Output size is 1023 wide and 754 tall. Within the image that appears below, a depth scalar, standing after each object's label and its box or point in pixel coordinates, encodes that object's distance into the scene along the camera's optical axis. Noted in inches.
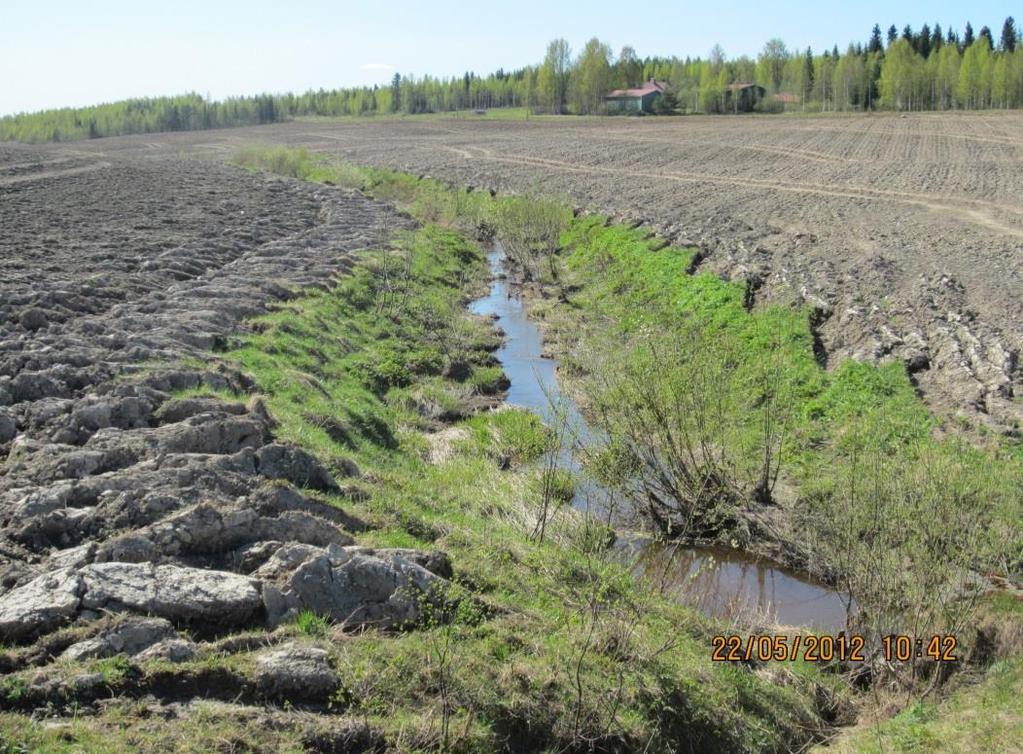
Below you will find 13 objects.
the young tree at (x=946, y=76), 4163.4
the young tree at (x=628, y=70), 5315.9
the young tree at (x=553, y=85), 5280.5
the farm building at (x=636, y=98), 4953.3
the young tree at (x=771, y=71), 5206.7
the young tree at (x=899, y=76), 4232.3
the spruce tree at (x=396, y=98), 6814.0
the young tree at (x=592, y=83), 5059.1
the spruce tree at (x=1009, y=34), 4982.8
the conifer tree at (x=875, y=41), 5305.1
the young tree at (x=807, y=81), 4739.2
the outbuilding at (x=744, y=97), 4776.1
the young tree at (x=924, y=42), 4944.1
